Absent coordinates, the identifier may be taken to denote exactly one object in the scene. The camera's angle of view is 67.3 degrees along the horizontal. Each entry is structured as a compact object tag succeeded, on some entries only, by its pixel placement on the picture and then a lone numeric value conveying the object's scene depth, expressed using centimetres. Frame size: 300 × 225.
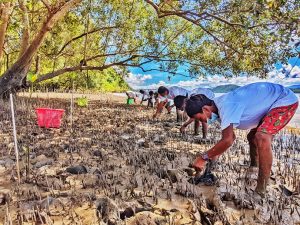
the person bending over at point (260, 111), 168
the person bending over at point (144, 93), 888
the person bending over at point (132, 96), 947
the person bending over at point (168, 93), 462
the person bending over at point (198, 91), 300
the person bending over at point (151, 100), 827
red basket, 367
